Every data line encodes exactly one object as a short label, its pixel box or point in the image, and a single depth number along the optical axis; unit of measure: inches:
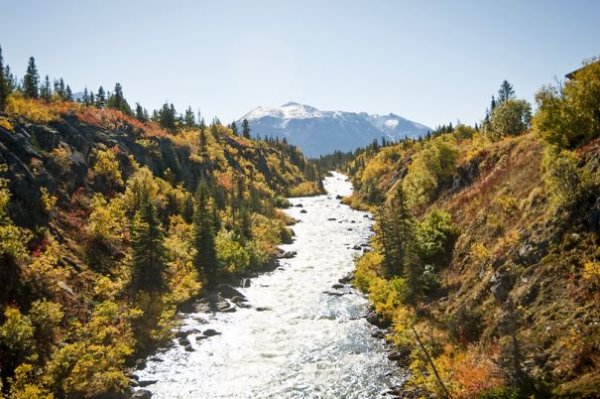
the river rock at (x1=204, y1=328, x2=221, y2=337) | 1582.8
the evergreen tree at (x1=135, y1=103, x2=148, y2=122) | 4539.9
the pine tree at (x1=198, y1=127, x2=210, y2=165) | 4018.2
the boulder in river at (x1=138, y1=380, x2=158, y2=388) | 1210.6
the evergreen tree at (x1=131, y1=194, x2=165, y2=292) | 1692.9
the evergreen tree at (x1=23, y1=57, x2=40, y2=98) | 3617.6
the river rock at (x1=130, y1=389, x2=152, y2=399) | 1146.0
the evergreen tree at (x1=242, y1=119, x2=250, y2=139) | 7608.3
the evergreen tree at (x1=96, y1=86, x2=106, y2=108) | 5406.0
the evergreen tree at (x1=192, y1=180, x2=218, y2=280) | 2082.9
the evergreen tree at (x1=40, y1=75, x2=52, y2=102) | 3991.1
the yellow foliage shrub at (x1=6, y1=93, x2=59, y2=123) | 2117.7
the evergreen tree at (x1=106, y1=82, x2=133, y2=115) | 4696.9
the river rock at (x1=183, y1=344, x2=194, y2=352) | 1454.7
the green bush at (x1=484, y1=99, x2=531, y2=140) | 2874.0
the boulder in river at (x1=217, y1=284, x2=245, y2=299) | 1980.8
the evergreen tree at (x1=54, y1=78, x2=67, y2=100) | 7298.2
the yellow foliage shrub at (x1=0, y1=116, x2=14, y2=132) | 1802.4
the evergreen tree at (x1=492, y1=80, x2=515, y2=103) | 5578.7
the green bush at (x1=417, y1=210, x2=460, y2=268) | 1797.5
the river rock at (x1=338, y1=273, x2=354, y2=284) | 2127.5
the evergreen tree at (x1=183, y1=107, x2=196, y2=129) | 6375.5
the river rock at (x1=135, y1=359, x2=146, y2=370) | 1313.2
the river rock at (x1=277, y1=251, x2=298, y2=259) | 2711.4
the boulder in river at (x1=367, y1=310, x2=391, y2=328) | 1578.5
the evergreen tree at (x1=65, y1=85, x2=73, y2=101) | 6337.1
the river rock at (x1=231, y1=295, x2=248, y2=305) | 1926.7
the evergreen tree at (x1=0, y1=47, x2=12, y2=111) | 2162.0
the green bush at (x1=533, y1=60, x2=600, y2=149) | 1411.2
